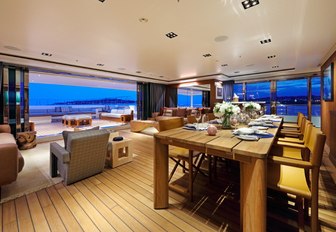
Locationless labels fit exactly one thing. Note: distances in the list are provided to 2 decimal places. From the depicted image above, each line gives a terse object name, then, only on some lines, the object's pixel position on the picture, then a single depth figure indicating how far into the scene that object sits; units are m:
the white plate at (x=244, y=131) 1.74
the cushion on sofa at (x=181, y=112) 7.90
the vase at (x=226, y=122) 2.18
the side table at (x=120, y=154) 2.94
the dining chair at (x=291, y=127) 3.12
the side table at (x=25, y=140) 4.11
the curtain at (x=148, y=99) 8.41
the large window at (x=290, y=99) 6.95
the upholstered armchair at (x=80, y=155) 2.18
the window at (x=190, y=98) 12.30
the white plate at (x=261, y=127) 2.14
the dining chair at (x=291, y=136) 2.04
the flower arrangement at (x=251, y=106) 3.06
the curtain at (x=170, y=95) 9.62
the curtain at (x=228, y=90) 8.07
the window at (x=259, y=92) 7.57
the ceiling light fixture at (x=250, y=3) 1.95
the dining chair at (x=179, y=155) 1.89
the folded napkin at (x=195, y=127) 2.05
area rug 2.11
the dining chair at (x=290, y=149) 1.64
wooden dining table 1.12
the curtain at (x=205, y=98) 12.75
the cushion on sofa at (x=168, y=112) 8.23
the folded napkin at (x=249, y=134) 1.64
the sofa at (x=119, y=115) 8.55
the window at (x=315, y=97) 6.10
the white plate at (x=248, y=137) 1.47
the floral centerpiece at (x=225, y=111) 2.11
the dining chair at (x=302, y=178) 1.21
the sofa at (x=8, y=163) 1.83
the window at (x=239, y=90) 8.30
